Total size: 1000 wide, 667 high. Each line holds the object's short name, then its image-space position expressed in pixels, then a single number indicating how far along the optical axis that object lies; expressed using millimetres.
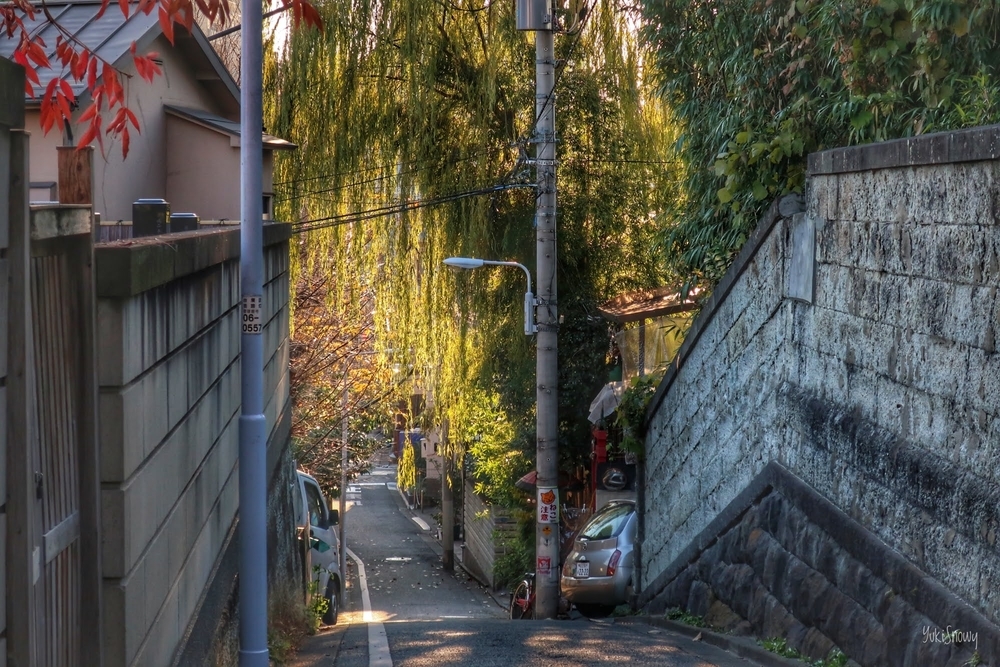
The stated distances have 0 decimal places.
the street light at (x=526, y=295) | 14320
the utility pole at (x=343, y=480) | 25036
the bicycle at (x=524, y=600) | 17078
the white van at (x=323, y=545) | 15375
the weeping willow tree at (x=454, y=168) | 15945
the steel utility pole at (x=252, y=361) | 6449
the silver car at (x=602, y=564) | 14258
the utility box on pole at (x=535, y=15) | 14000
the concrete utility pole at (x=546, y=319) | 14188
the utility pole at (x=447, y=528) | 30000
